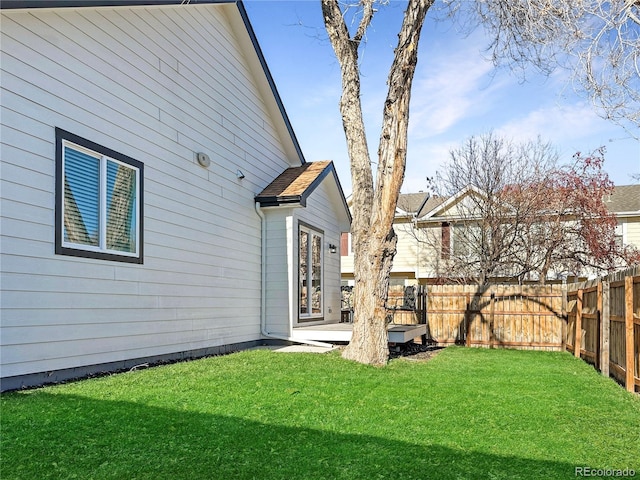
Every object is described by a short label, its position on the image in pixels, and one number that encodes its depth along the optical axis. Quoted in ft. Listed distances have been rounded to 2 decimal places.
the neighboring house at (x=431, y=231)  66.03
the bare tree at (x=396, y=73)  24.50
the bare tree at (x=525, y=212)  55.26
